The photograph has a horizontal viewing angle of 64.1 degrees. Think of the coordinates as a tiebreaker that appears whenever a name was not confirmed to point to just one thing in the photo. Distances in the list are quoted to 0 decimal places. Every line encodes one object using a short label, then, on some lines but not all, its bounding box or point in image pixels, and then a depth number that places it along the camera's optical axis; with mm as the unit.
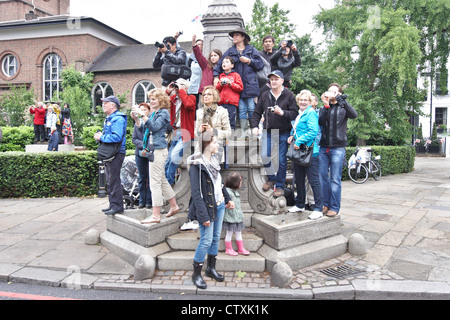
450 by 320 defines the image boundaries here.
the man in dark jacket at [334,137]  5504
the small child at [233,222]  4602
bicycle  12648
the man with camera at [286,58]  6016
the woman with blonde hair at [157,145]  5039
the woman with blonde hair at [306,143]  5156
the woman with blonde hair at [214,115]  4984
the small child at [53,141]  14039
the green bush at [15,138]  15742
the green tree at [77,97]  21434
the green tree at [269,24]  24266
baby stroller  7270
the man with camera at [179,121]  5684
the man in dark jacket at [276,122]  5508
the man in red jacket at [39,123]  15711
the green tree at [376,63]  13164
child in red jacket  5484
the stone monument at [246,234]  4605
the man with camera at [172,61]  6281
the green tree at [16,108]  23875
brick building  28656
